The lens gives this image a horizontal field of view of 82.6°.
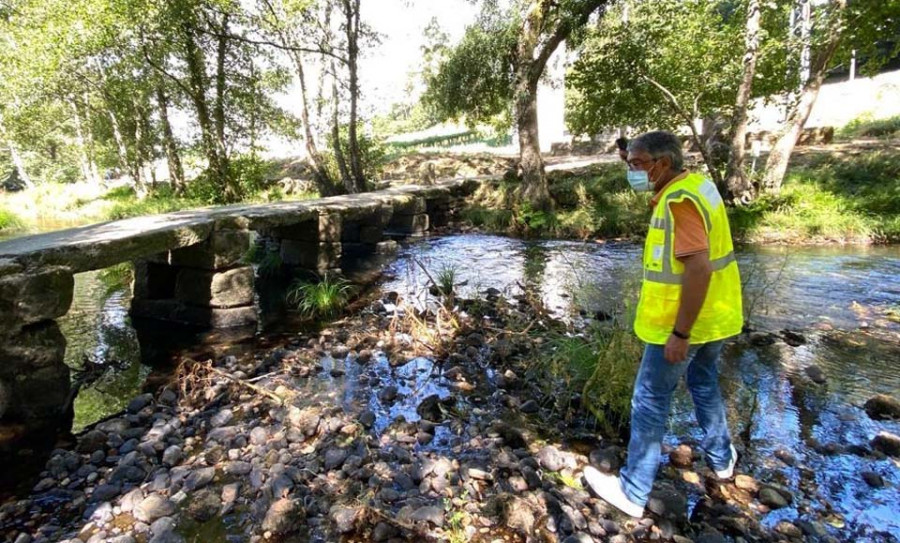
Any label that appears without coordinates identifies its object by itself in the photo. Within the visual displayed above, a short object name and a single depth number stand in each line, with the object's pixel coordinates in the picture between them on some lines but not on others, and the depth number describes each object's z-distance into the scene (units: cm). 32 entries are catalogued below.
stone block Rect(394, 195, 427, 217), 1334
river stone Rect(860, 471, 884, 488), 323
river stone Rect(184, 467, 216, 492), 334
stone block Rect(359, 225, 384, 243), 1154
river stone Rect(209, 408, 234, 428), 418
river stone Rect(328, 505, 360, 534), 289
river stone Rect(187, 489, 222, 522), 304
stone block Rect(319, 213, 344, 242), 893
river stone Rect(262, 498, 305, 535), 289
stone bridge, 412
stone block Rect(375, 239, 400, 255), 1135
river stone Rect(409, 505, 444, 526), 292
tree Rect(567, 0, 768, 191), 1247
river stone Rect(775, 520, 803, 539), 277
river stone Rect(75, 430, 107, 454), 382
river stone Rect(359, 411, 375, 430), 410
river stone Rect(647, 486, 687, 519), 295
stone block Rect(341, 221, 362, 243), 1205
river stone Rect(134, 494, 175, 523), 304
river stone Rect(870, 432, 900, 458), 356
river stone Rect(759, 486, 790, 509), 302
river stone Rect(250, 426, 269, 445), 385
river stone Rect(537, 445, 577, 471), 348
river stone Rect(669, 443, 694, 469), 348
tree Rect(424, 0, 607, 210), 1340
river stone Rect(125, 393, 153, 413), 449
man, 257
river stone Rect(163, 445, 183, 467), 364
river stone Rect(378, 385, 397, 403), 462
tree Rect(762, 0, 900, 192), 1090
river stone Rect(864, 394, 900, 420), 407
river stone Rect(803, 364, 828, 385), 471
